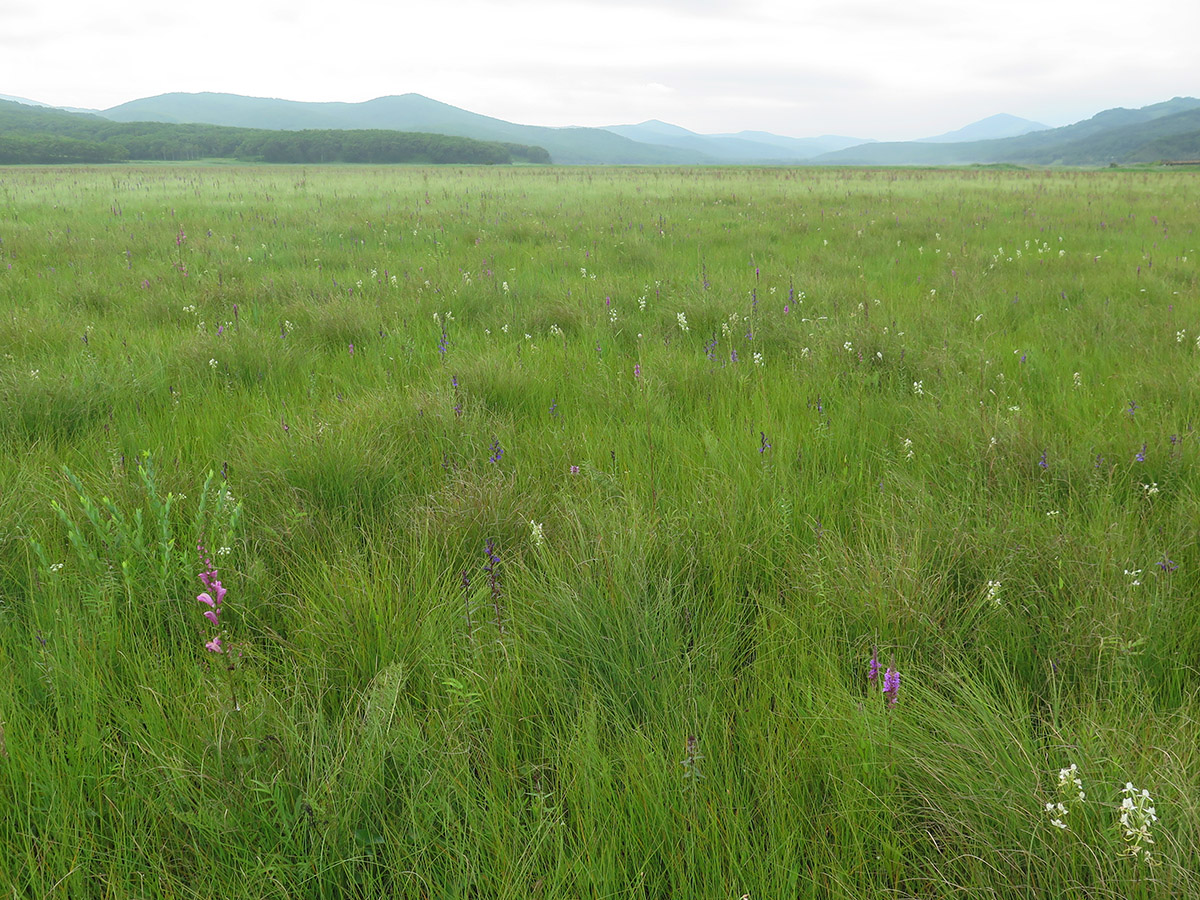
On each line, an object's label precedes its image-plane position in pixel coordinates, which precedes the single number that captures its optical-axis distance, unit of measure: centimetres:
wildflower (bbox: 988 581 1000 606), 172
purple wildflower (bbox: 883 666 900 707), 134
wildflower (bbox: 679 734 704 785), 121
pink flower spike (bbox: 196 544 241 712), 138
